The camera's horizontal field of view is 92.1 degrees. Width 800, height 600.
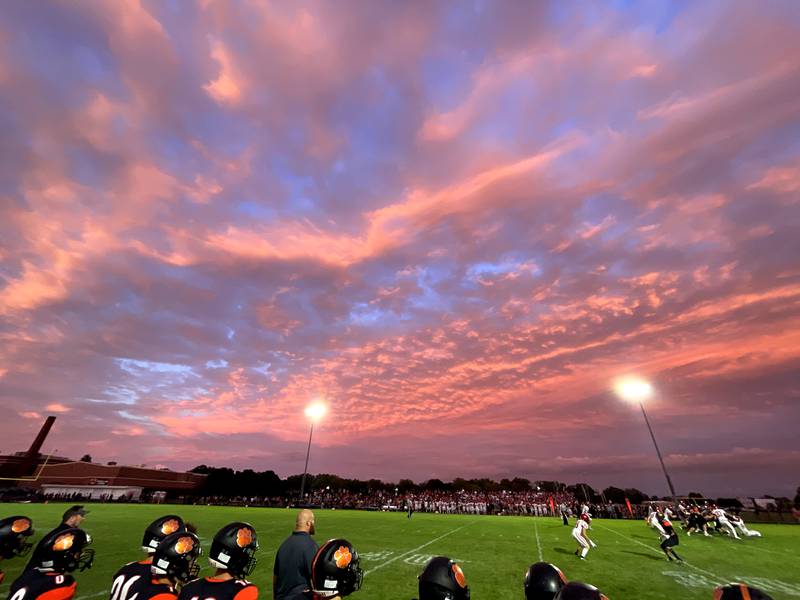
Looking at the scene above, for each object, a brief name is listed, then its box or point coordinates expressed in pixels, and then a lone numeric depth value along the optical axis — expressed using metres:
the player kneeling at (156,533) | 4.89
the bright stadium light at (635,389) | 41.62
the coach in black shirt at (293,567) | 5.10
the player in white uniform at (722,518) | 24.62
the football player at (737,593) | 2.65
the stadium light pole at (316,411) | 56.78
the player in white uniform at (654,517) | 19.84
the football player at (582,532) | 15.45
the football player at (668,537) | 15.40
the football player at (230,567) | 3.85
